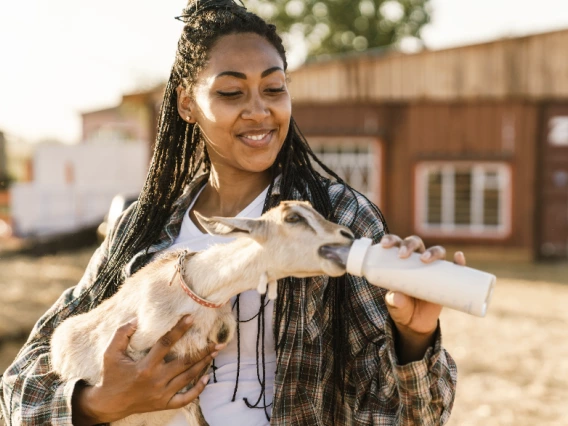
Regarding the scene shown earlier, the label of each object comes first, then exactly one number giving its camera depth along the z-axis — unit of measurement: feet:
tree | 121.29
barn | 54.24
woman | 6.96
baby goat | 6.61
